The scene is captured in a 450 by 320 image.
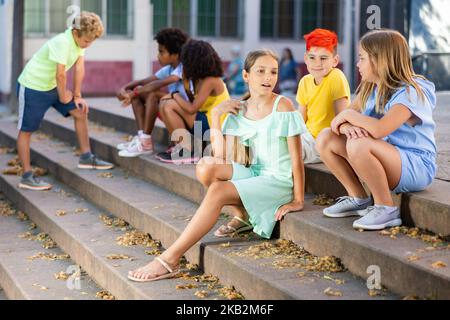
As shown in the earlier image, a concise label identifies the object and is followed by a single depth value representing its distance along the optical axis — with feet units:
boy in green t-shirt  35.13
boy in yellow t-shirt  26.96
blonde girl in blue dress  21.92
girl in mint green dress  22.83
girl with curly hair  32.71
